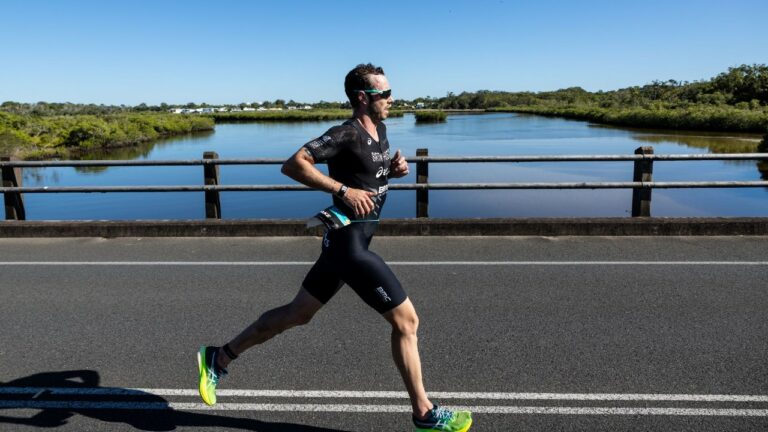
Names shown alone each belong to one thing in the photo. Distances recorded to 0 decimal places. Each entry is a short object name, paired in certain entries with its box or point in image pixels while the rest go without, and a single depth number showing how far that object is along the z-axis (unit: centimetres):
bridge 359
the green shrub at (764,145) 2889
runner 323
